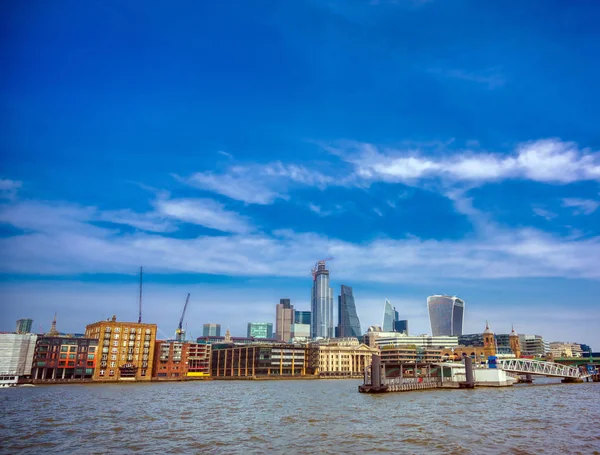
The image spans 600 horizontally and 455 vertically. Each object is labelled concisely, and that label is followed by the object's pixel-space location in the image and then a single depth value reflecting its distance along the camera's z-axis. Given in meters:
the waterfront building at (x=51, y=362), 193.50
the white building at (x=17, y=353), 185.25
